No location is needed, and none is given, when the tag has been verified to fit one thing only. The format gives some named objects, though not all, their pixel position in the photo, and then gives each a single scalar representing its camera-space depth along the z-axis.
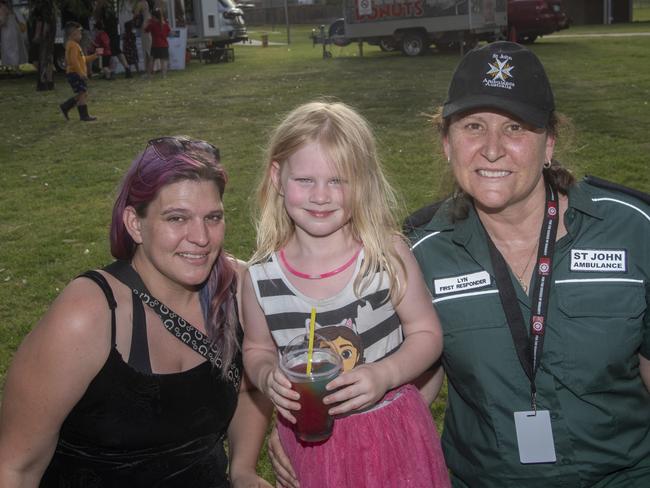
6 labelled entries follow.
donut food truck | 25.14
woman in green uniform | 2.48
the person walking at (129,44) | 25.06
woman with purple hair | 2.46
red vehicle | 28.09
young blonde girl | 2.49
